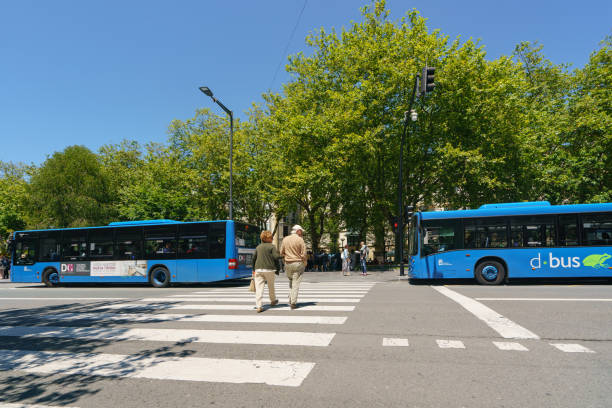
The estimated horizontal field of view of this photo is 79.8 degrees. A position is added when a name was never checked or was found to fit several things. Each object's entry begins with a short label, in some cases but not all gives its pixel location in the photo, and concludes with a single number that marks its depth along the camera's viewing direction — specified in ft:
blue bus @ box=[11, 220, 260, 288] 48.70
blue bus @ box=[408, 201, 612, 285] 42.32
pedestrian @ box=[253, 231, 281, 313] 25.52
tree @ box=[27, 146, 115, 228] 118.62
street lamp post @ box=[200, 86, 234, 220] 57.06
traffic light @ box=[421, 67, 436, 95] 41.06
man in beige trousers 25.40
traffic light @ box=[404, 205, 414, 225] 56.85
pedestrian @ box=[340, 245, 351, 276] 74.90
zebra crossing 13.05
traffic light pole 61.16
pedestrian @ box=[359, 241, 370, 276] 70.59
